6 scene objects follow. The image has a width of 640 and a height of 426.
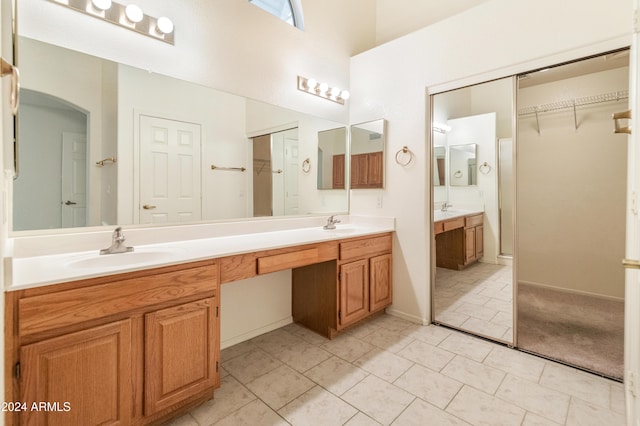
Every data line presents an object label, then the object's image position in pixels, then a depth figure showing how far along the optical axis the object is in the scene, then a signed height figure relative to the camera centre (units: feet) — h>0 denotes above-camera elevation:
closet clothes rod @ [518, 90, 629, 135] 6.74 +2.61
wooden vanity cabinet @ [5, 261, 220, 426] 3.42 -1.86
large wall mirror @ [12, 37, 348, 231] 4.87 +1.27
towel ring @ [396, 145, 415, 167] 8.55 +1.59
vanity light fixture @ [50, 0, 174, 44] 5.14 +3.57
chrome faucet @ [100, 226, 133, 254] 5.12 -0.60
